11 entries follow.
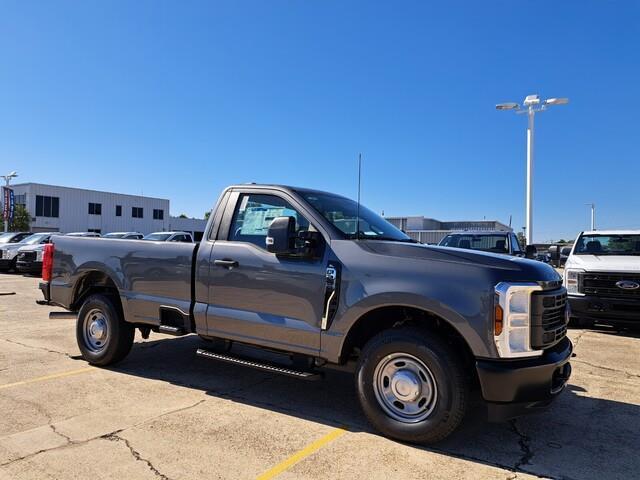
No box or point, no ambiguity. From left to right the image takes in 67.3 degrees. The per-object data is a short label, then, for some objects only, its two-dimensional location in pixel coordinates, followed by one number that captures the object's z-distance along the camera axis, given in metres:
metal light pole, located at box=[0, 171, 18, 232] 41.63
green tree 46.32
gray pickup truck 3.45
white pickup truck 8.09
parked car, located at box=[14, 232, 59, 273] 19.00
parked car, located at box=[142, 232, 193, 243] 17.10
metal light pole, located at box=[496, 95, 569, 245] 21.34
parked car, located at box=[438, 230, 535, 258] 11.27
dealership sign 42.09
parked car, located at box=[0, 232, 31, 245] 22.21
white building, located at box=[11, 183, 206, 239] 50.62
